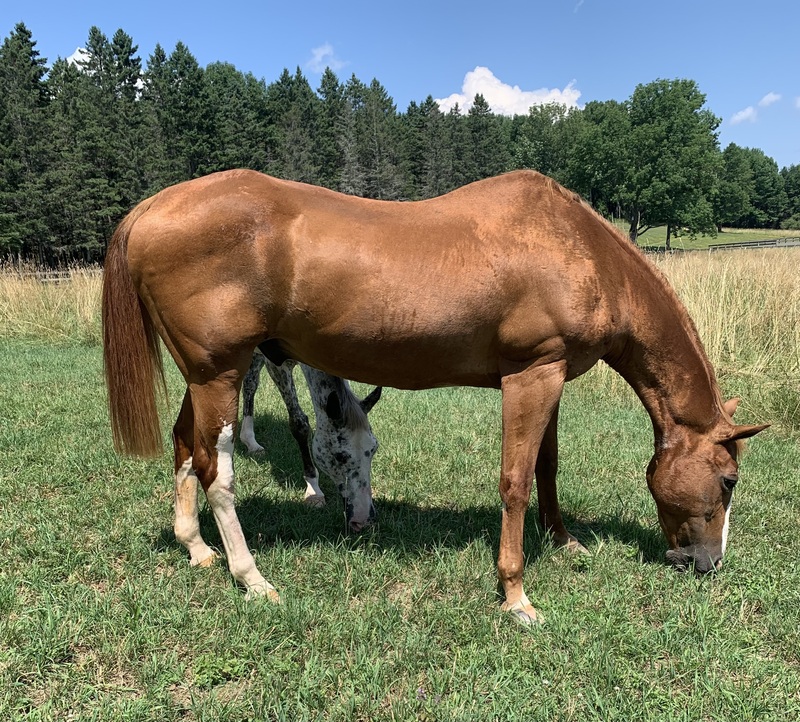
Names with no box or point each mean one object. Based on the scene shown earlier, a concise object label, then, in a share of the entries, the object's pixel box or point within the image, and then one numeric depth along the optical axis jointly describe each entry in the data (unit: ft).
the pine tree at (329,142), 182.50
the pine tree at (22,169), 107.55
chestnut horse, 8.13
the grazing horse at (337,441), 10.97
